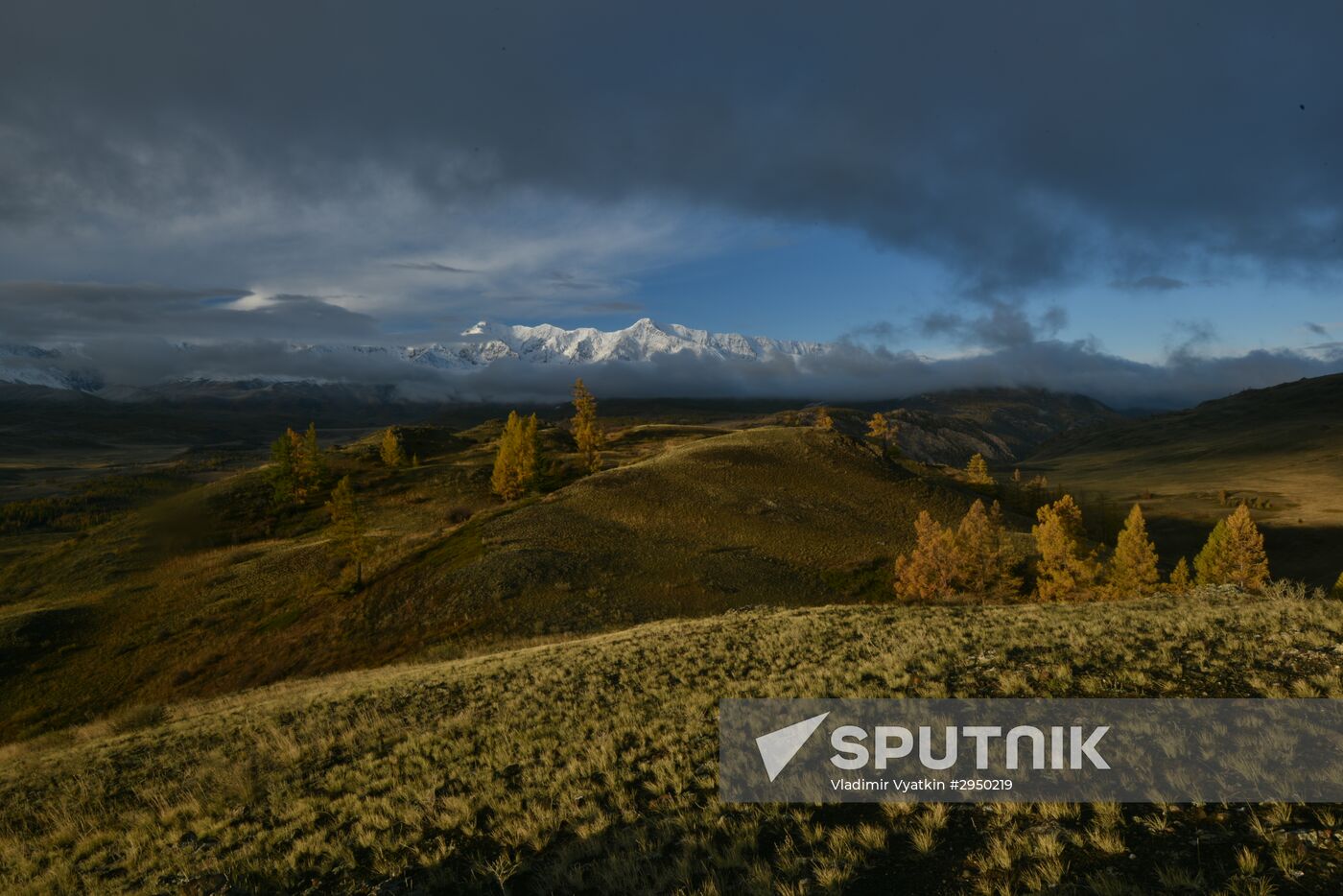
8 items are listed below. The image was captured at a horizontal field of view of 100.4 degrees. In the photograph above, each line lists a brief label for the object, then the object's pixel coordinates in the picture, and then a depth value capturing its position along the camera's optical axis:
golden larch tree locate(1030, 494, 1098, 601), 46.62
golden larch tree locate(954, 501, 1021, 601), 50.88
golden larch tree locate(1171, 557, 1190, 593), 45.38
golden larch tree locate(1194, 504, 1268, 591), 49.59
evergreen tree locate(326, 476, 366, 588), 53.78
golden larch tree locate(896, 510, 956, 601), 49.88
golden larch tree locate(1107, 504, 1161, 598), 48.41
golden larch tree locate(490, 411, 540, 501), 83.38
